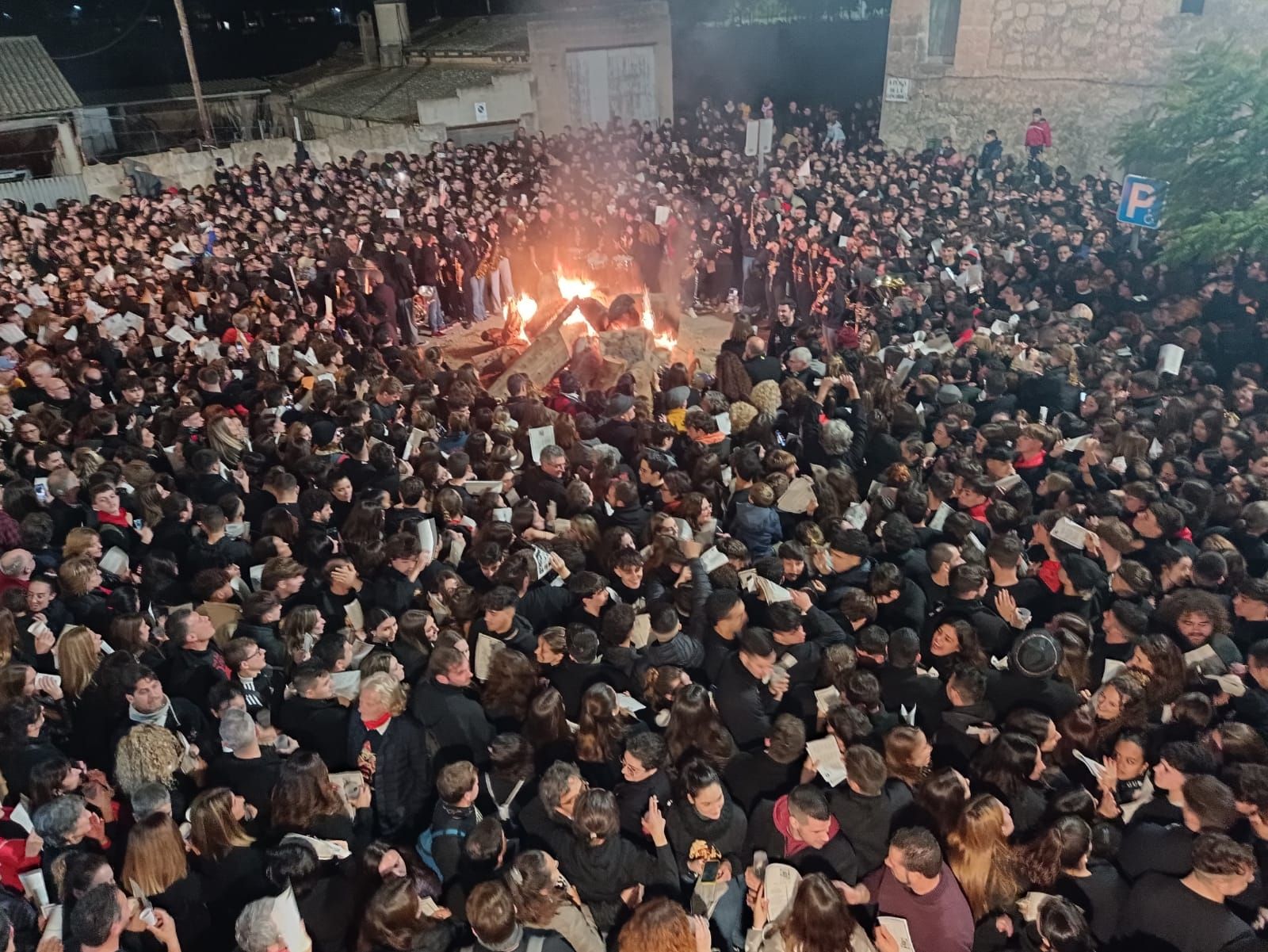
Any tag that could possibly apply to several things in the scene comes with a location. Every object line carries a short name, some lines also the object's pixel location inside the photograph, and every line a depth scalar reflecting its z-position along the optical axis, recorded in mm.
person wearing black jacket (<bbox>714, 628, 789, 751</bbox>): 4367
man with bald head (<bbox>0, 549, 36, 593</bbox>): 5562
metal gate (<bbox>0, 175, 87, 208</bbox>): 18906
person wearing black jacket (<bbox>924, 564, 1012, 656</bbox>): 4750
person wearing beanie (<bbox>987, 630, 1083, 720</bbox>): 4227
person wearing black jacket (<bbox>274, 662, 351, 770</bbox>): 4352
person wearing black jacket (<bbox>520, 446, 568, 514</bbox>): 6699
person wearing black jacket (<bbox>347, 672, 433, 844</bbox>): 4176
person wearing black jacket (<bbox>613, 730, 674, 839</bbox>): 3750
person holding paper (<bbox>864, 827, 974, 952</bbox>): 3145
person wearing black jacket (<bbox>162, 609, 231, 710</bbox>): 4699
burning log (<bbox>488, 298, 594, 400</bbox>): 11688
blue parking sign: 11320
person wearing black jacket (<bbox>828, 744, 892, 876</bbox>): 3568
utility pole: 21266
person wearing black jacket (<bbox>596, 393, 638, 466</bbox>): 7680
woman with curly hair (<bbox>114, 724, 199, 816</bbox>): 4082
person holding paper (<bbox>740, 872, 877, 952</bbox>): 3010
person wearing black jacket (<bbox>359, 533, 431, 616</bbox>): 5418
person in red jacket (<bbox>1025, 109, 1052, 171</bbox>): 17219
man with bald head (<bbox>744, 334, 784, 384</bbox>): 8828
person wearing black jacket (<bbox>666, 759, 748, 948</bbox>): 3611
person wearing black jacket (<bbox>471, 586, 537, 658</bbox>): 4816
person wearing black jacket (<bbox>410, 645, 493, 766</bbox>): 4328
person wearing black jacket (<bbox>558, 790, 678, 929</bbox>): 3461
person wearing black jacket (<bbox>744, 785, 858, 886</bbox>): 3395
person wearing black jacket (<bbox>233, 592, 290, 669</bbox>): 5039
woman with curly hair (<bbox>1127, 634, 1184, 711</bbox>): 4211
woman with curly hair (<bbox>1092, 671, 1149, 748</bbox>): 4047
